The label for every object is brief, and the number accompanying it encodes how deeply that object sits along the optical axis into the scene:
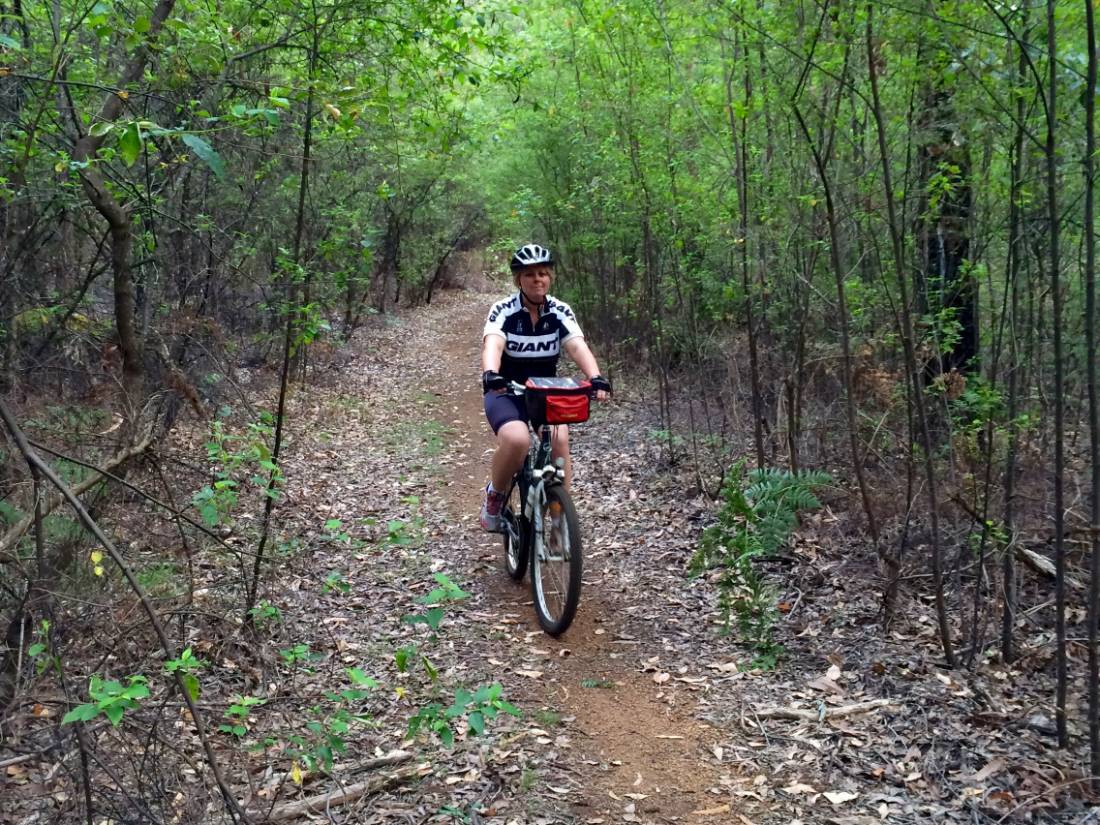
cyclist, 5.33
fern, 4.94
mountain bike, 4.90
